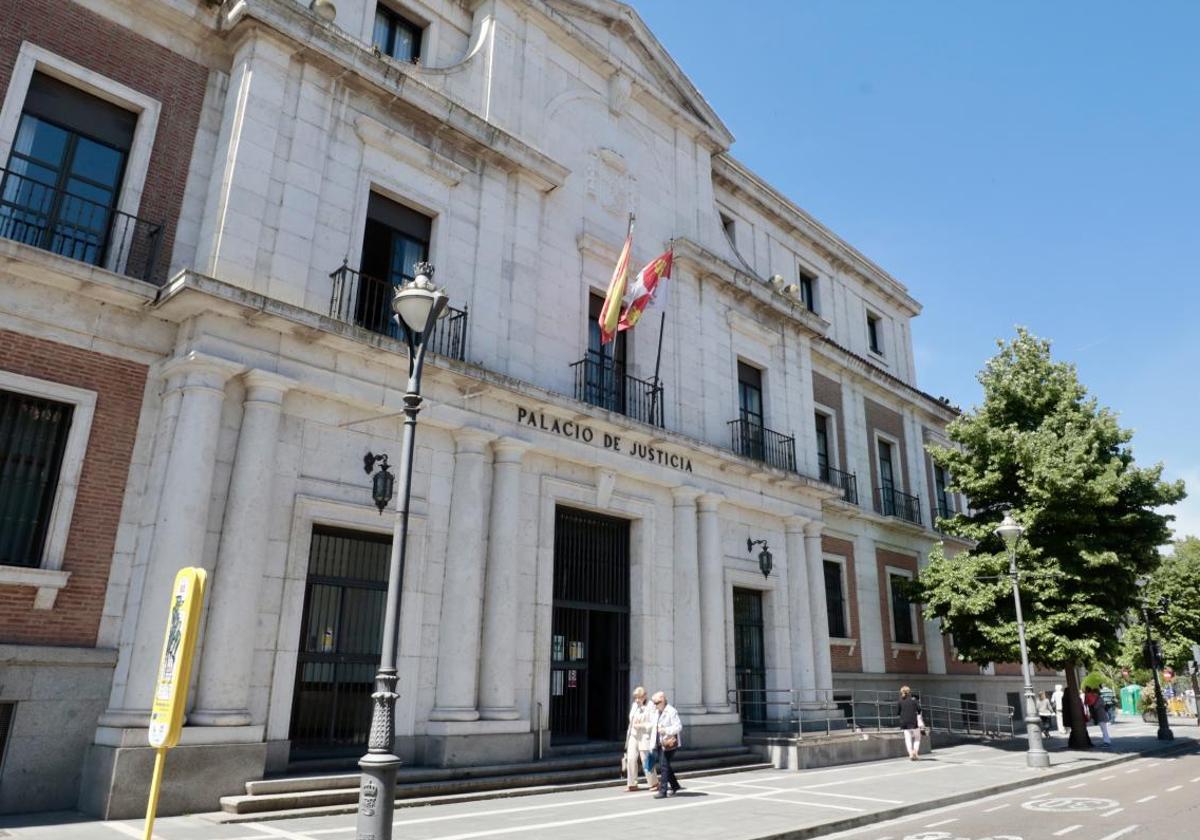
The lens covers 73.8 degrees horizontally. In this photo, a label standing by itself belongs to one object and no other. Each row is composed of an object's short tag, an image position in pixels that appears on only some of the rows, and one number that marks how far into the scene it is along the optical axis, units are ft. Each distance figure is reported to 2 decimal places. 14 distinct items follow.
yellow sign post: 18.47
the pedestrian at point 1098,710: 70.69
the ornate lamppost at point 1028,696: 55.21
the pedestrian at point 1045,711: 94.20
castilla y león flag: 51.60
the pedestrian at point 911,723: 58.59
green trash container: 144.36
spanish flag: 50.52
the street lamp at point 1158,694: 81.30
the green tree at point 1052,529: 64.54
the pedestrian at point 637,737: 40.34
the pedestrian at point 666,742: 39.00
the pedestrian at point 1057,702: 102.77
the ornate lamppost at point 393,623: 20.30
